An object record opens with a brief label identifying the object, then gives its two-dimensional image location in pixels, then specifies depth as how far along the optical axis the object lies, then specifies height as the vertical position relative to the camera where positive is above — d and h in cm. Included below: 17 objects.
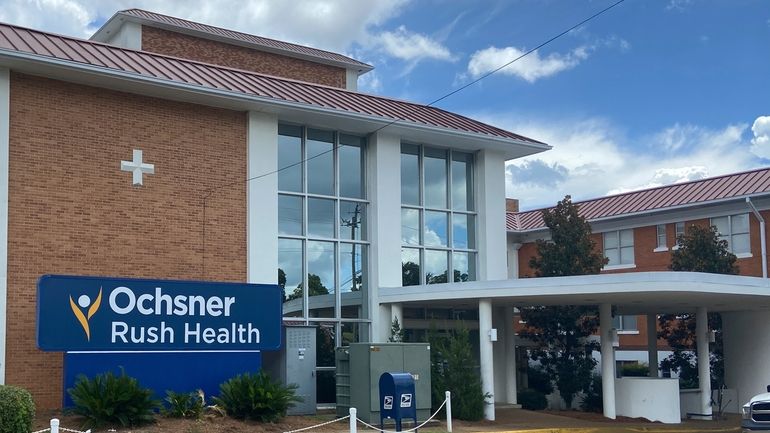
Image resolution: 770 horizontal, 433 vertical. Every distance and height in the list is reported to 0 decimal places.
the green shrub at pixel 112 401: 1816 -142
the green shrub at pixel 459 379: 2412 -146
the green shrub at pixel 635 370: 3906 -211
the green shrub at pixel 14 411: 1644 -144
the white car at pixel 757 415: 1828 -187
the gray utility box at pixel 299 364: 2339 -99
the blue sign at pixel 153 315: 1908 +21
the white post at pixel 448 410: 2154 -198
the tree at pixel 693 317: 3244 -1
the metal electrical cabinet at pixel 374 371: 2252 -118
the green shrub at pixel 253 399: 2008 -157
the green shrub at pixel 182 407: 1962 -166
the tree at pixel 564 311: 3122 +25
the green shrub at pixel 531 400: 2950 -244
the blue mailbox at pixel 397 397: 1975 -155
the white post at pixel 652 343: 3306 -87
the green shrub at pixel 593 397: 2973 -244
